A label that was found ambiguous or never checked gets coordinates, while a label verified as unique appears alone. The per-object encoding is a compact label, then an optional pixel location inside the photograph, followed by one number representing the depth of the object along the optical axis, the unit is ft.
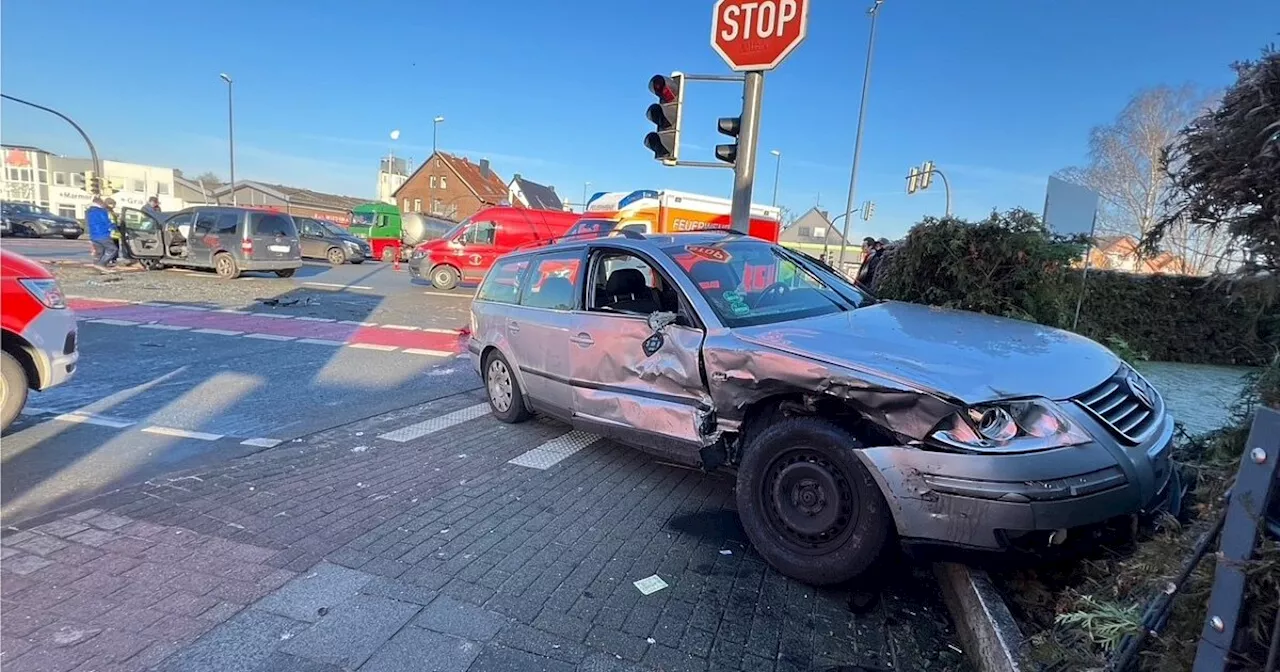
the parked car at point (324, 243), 83.87
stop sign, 20.24
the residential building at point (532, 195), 158.19
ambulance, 53.72
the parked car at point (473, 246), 59.21
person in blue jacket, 53.26
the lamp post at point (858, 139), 70.37
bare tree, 77.25
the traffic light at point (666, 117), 22.85
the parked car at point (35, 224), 99.40
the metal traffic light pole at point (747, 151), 21.56
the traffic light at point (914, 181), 69.95
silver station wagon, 7.88
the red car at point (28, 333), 14.12
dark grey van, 54.65
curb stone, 7.00
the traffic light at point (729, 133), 22.41
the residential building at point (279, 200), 186.60
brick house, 200.23
